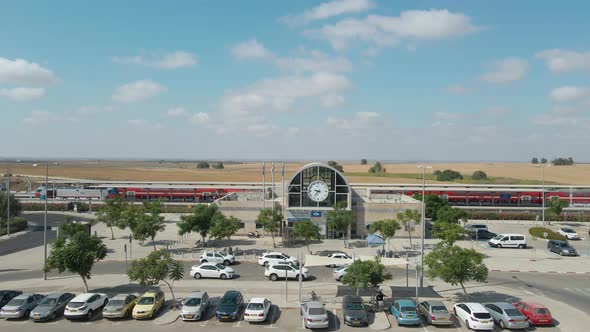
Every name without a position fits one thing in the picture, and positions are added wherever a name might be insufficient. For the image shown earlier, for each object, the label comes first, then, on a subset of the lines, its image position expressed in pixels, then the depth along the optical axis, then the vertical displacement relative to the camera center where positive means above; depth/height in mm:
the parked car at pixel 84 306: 23312 -8458
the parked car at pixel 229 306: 23297 -8416
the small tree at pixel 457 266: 25906 -6421
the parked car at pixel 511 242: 46031 -8445
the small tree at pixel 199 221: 44594 -6504
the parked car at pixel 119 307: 23531 -8520
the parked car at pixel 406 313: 22828 -8353
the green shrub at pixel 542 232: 49616 -8238
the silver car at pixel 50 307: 23031 -8522
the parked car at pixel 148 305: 23641 -8495
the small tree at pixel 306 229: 42125 -6827
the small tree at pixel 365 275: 25172 -6850
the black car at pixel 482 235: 51500 -8657
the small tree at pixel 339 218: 45653 -6086
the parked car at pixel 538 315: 22797 -8265
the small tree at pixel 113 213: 47562 -6182
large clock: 50062 -3255
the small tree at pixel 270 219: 45938 -6426
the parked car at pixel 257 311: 23078 -8417
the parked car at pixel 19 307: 23319 -8530
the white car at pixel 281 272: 32512 -8652
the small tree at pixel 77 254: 27344 -6381
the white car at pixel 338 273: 32531 -8660
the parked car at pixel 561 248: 41938 -8413
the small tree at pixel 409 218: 45409 -6037
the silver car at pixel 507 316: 22109 -8246
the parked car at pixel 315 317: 22078 -8328
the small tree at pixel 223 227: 42719 -6836
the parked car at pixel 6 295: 25169 -8590
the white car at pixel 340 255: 37238 -8343
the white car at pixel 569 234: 51250 -8357
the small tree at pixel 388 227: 41875 -6439
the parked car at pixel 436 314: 22750 -8320
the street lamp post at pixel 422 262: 28625 -7015
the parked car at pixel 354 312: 22828 -8416
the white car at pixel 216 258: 37594 -8839
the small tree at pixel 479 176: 164375 -4149
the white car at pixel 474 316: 22000 -8239
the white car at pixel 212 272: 33000 -8823
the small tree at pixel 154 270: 25453 -6774
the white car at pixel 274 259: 36125 -8623
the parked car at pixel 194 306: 23391 -8426
